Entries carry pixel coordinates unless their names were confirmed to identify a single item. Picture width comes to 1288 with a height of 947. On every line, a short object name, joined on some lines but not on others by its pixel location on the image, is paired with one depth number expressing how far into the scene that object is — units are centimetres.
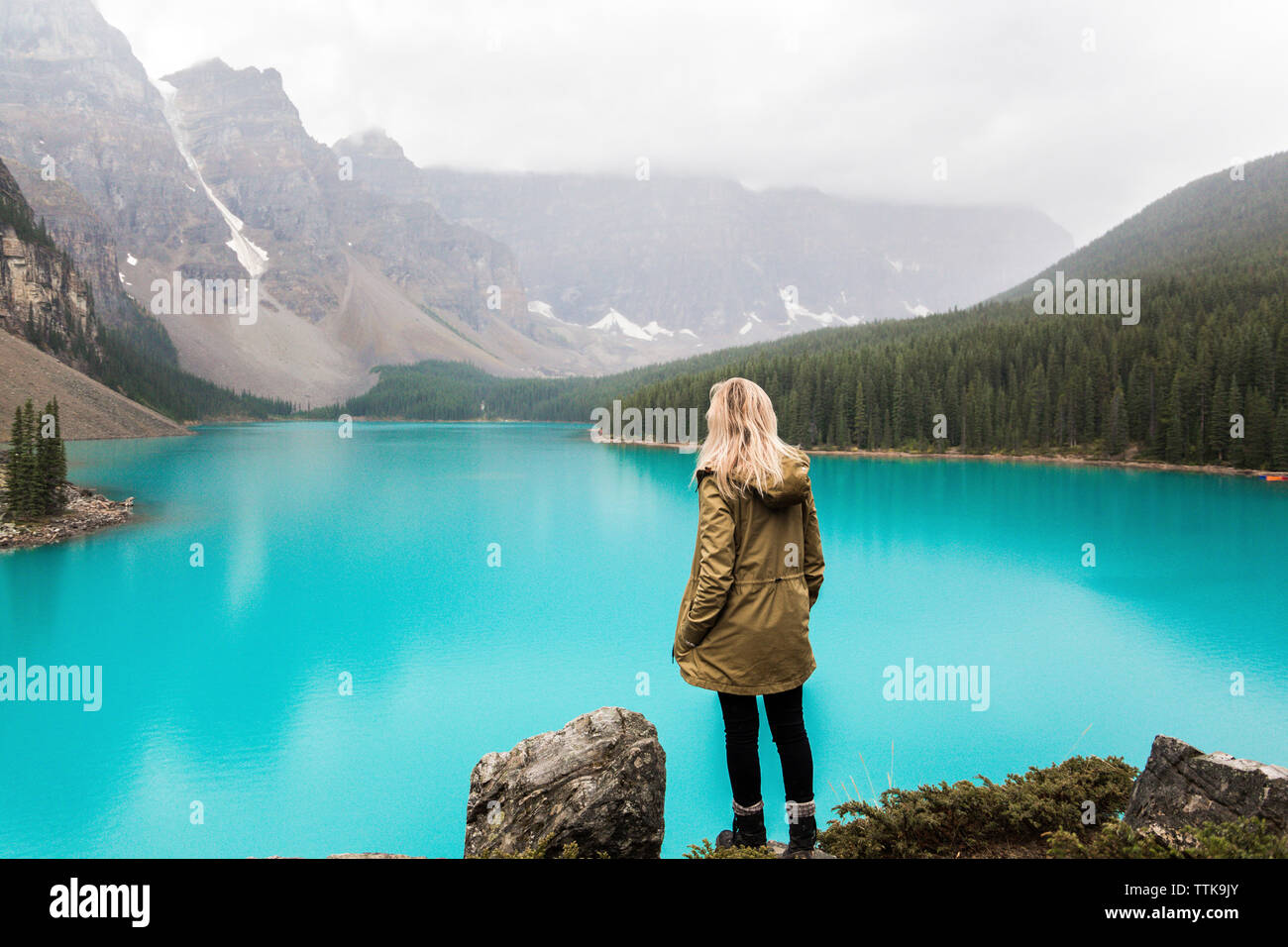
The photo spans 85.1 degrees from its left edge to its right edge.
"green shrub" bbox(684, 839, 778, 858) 467
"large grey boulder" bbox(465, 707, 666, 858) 577
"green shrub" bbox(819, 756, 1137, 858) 562
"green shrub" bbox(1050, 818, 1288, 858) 383
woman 478
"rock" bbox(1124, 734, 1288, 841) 462
